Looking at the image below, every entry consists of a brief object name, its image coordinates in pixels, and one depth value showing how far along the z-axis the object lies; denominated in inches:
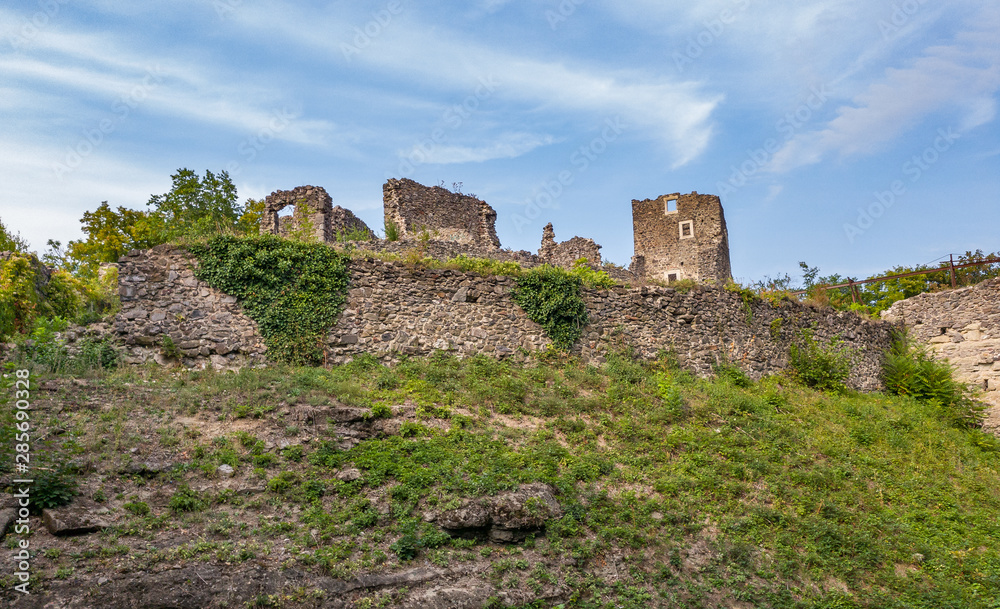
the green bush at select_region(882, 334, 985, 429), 639.8
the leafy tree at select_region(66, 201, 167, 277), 901.8
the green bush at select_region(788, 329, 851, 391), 619.8
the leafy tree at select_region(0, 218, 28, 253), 556.4
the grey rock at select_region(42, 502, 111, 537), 242.5
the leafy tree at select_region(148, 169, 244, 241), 957.8
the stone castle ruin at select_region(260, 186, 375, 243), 776.3
